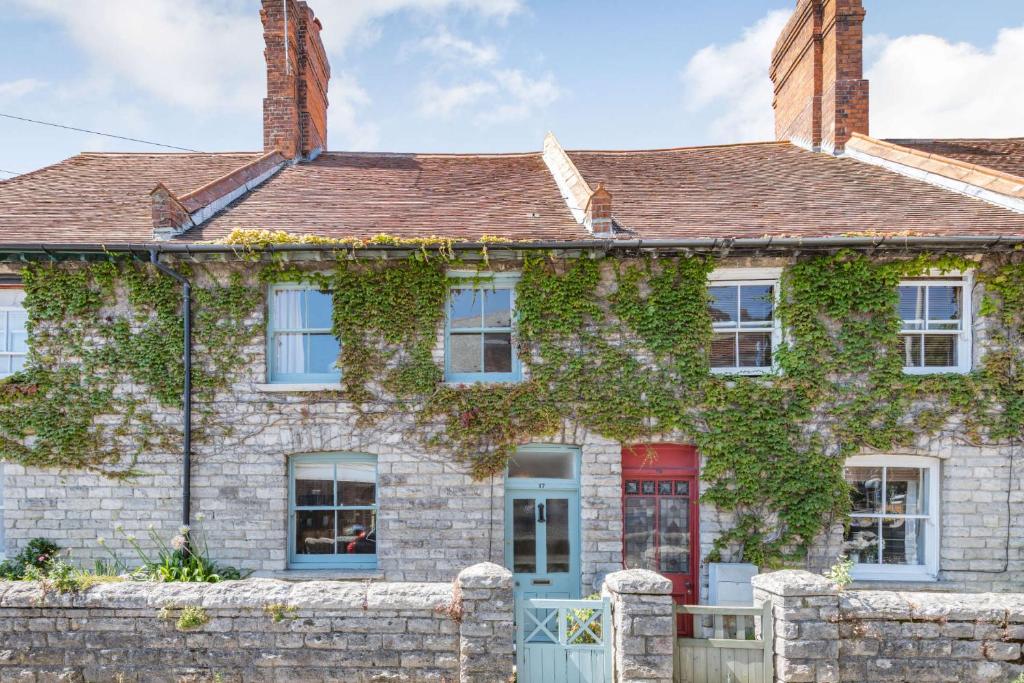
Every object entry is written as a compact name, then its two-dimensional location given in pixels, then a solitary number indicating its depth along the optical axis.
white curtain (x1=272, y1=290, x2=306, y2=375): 9.13
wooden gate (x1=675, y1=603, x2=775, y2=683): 5.84
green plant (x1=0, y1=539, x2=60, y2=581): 8.48
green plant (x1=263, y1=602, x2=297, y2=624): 5.79
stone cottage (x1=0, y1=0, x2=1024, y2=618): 8.63
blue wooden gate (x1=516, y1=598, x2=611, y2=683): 5.92
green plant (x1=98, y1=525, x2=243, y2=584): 8.07
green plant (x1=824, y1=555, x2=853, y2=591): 6.86
